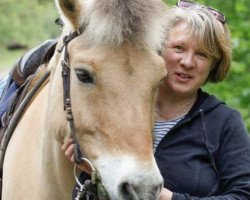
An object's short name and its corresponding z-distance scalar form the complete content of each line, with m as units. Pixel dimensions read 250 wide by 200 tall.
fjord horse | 4.43
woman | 5.42
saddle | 6.37
